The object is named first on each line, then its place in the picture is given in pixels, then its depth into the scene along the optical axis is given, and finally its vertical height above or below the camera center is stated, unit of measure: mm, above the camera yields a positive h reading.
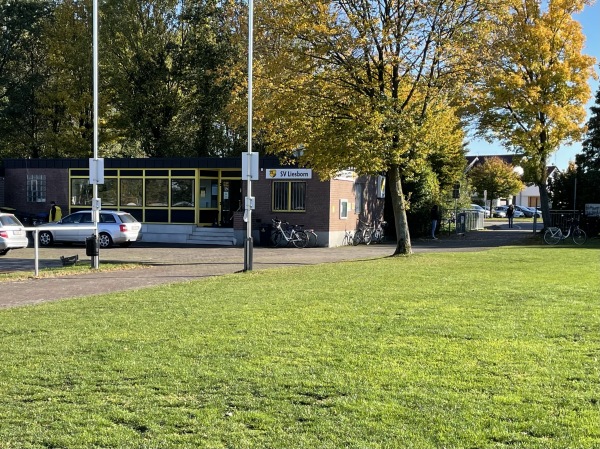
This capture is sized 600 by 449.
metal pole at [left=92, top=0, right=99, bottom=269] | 16094 +3065
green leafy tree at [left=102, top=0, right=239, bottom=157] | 34312 +8626
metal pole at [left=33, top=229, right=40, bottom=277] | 14188 -1027
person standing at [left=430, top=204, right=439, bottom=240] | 29703 -188
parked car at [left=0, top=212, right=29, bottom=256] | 18719 -763
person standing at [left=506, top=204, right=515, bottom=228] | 42594 +1
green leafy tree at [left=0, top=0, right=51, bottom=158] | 38781 +9167
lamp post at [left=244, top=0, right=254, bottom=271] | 15805 +1343
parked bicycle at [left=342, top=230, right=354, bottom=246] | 26356 -1097
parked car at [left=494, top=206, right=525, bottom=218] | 67812 +212
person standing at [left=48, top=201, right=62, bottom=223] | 27361 -122
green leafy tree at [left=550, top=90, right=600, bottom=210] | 32781 +2115
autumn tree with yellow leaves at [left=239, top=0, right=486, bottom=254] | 16672 +4065
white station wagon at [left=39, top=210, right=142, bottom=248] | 23109 -733
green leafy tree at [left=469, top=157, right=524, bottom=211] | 65938 +3826
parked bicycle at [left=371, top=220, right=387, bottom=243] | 28436 -899
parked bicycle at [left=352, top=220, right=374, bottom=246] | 27152 -945
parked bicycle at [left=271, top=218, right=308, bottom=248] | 24281 -940
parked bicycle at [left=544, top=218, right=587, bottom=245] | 25781 -860
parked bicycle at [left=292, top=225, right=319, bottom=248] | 24875 -1003
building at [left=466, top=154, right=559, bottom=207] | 88269 +3100
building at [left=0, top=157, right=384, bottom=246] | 25359 +802
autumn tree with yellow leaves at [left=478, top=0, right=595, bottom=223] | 27406 +6169
